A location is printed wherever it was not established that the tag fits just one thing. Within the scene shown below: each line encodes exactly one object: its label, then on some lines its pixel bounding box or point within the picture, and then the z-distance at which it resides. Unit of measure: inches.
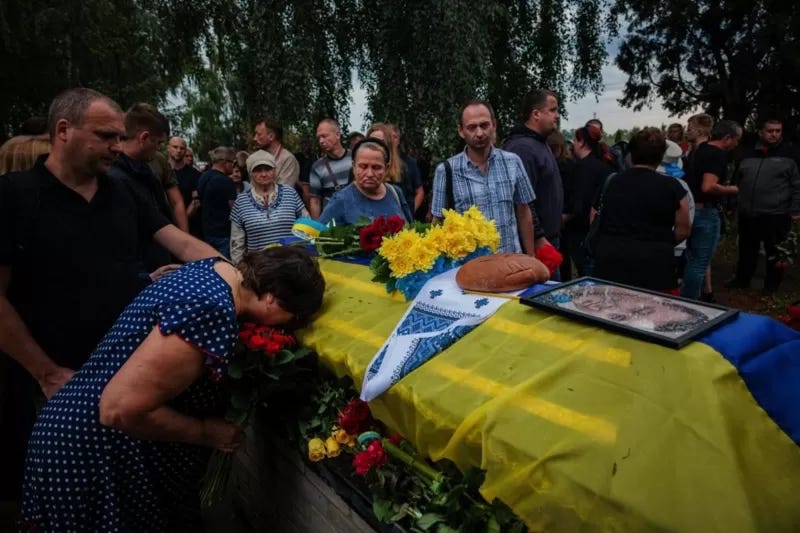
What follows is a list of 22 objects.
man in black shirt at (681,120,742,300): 195.6
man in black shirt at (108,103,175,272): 131.8
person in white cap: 163.8
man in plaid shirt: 131.0
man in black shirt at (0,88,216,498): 81.9
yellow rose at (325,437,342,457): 76.6
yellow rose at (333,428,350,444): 76.8
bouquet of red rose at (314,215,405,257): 101.3
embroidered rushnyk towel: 66.4
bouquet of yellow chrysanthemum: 82.0
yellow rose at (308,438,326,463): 77.2
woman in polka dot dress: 61.8
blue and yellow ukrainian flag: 43.6
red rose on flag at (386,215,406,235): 101.0
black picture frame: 55.1
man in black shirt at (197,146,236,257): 207.8
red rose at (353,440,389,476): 67.0
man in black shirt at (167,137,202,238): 250.7
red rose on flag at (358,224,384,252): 101.3
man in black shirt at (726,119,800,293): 219.5
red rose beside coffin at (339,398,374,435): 76.0
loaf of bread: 73.8
